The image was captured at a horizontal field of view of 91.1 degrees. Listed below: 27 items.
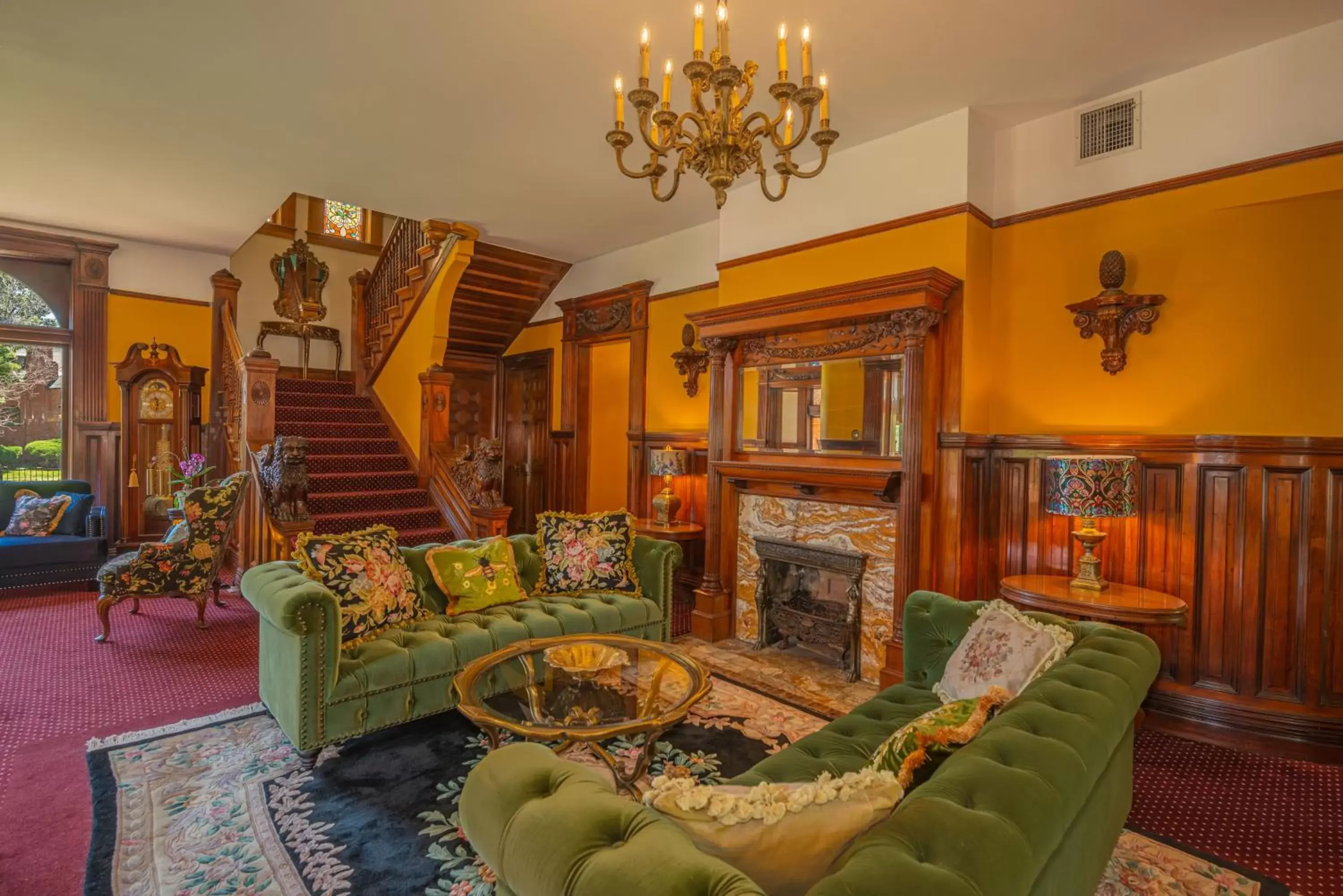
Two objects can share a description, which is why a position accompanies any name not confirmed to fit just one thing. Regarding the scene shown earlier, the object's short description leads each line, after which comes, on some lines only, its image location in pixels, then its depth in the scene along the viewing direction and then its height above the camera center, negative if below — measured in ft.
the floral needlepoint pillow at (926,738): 4.42 -2.01
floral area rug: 6.69 -4.51
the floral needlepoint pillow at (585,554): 12.63 -2.27
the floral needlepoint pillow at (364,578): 9.62 -2.20
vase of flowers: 17.22 -1.29
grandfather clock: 20.16 -0.05
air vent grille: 10.78 +5.32
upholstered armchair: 13.79 -2.82
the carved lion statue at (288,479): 15.28 -1.11
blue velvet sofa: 16.57 -3.18
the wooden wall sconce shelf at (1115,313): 10.55 +2.19
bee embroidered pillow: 11.21 -2.45
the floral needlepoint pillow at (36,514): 17.29 -2.31
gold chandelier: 6.36 +3.30
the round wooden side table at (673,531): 16.31 -2.29
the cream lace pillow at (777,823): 3.50 -2.06
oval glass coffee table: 6.91 -3.03
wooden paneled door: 22.98 +0.10
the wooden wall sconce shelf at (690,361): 17.39 +2.09
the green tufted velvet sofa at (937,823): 3.09 -2.05
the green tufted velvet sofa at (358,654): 8.68 -3.16
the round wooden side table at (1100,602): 9.23 -2.24
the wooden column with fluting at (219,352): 21.02 +2.61
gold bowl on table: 8.70 -3.00
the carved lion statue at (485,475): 16.75 -1.03
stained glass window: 27.25 +8.88
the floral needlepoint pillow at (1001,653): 6.69 -2.21
